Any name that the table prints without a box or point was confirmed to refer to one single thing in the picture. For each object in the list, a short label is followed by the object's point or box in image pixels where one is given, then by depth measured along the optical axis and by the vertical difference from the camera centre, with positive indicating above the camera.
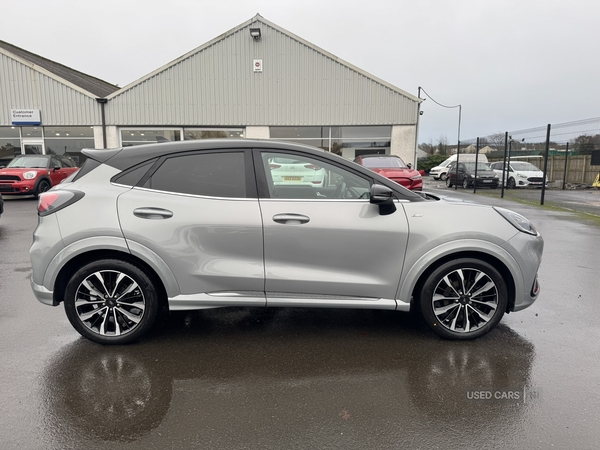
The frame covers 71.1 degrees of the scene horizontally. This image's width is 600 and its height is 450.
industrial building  20.97 +3.15
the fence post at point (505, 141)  17.09 +0.99
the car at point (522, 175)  22.44 -0.51
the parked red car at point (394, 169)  11.54 -0.11
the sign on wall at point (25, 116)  21.12 +2.39
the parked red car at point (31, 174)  14.55 -0.35
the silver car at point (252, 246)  3.44 -0.66
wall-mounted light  20.39 +6.39
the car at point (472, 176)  21.88 -0.56
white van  32.72 -0.45
